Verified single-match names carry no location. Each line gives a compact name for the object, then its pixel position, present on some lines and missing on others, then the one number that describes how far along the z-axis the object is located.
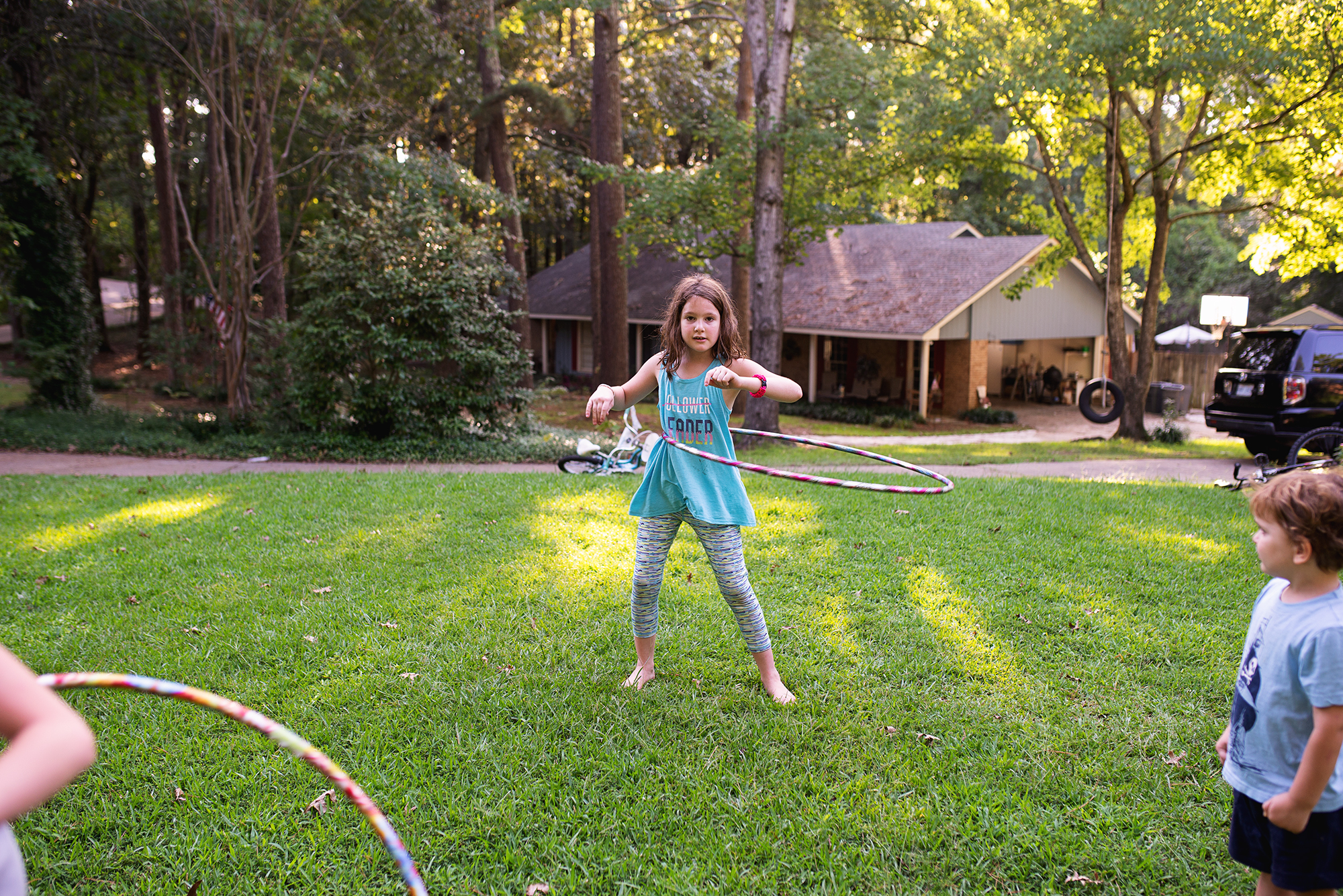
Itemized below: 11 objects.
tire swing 12.33
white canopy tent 27.05
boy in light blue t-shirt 1.98
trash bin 23.27
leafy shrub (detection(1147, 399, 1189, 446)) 16.16
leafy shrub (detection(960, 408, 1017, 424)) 21.75
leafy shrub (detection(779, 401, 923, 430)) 21.28
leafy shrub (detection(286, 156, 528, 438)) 11.88
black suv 11.05
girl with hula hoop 3.62
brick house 21.73
